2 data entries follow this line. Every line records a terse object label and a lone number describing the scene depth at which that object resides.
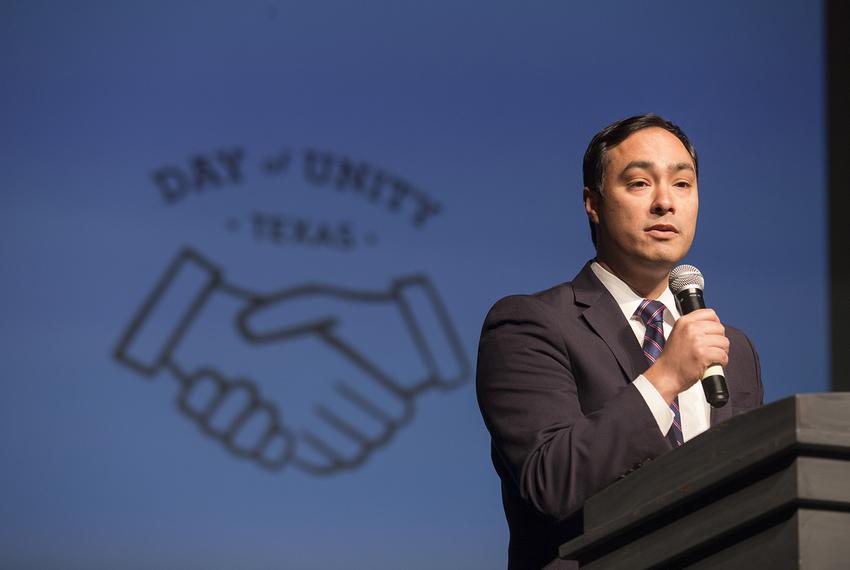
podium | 4.26
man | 4.57
